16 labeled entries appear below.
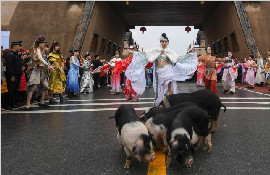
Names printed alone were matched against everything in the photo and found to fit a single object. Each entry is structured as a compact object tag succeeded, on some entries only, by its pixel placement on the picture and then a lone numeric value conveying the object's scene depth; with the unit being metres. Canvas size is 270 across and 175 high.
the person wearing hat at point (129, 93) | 8.41
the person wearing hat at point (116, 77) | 11.16
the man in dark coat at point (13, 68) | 6.64
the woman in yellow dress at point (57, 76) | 7.80
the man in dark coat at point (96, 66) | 13.72
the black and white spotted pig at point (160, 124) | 2.82
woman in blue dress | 9.87
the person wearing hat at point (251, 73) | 13.42
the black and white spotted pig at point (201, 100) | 3.59
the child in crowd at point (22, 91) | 7.79
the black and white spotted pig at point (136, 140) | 2.44
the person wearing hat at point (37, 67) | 6.63
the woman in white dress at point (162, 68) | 5.12
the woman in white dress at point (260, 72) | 13.98
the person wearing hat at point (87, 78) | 11.80
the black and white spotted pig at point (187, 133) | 2.41
